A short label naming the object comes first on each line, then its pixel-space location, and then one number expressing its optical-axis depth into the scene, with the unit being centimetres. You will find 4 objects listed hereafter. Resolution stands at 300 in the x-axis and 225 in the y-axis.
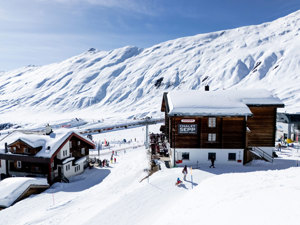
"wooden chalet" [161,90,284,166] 2230
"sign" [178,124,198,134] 2284
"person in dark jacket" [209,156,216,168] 2197
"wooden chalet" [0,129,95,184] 2659
